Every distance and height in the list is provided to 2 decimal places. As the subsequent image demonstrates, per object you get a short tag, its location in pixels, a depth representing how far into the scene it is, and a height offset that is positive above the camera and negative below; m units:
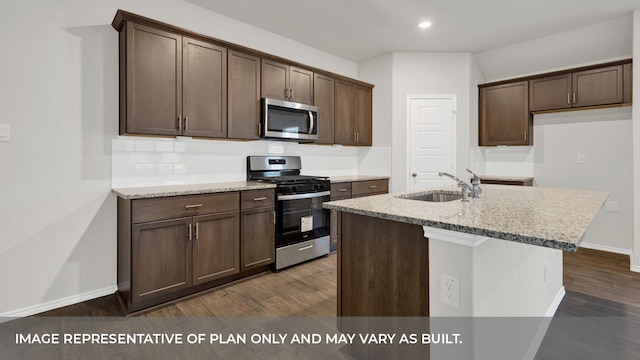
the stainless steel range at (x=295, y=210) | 3.20 -0.36
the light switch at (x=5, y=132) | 2.21 +0.31
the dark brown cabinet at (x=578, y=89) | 3.75 +1.08
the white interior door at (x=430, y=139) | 4.47 +0.53
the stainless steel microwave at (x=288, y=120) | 3.35 +0.63
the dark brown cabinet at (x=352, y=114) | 4.29 +0.88
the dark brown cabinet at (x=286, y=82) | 3.40 +1.06
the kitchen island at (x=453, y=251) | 1.23 -0.35
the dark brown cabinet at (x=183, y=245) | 2.31 -0.56
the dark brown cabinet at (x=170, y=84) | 2.49 +0.78
